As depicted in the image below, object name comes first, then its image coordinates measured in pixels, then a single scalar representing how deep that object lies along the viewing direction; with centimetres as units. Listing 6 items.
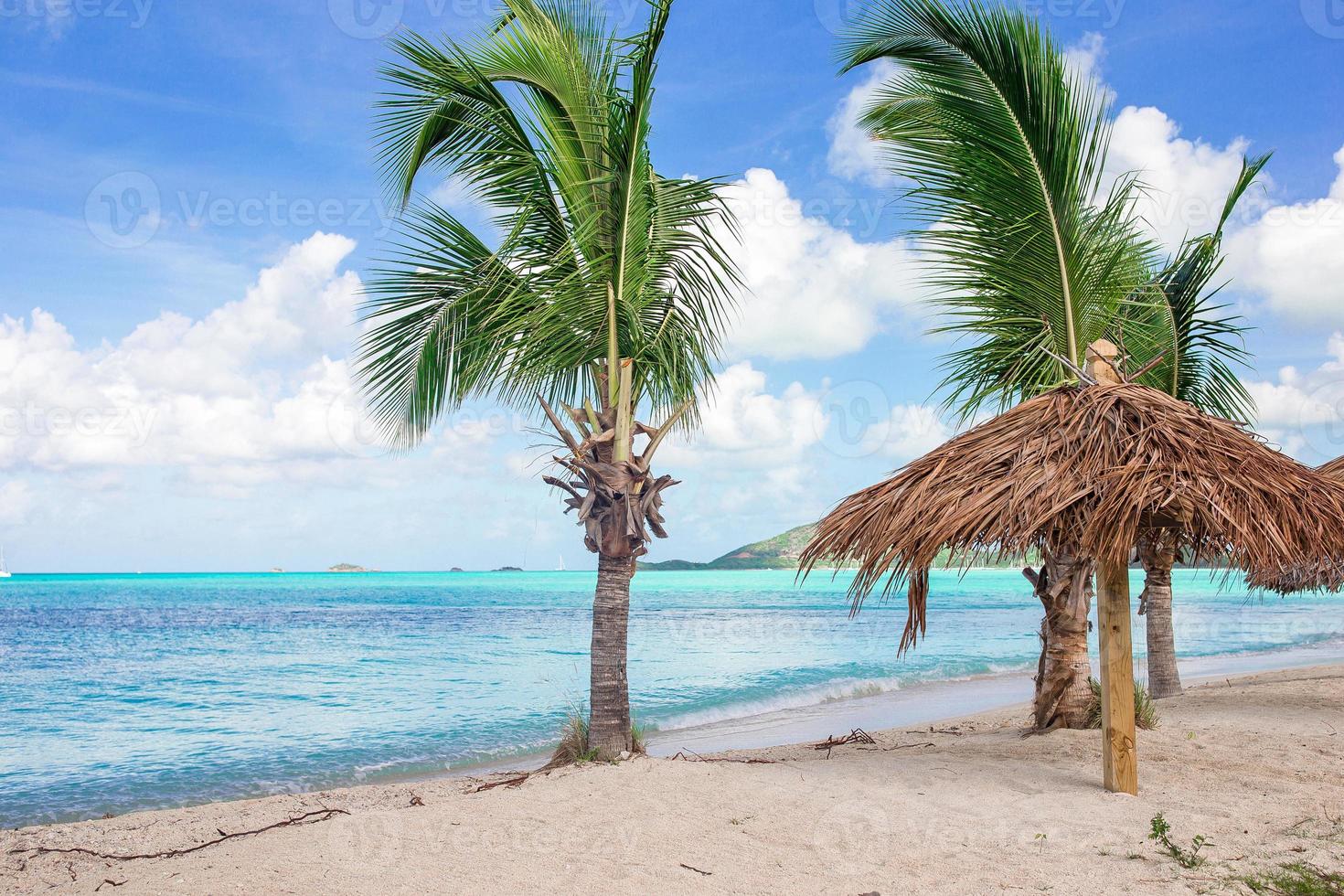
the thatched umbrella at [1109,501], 488
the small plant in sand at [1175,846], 408
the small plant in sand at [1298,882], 364
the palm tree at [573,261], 729
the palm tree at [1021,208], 721
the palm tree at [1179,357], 977
